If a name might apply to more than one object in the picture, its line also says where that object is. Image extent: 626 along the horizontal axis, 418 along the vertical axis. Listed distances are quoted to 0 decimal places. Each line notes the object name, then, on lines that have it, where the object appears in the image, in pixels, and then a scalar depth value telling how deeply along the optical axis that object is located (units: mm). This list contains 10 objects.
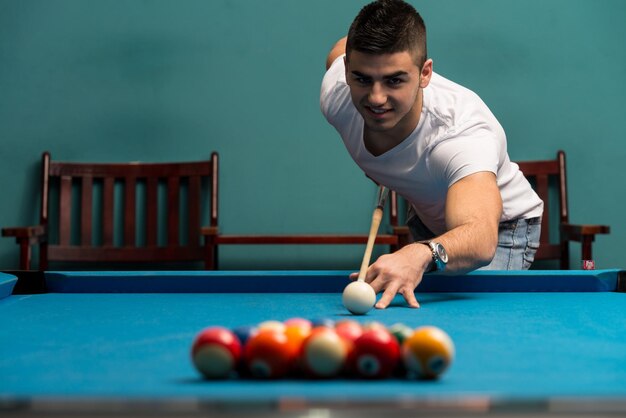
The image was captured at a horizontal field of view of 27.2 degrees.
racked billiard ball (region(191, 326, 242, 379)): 1861
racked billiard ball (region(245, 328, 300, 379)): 1858
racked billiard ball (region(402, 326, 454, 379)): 1841
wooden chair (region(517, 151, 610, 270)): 4744
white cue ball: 2372
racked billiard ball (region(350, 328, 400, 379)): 1854
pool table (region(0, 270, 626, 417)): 1739
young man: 2665
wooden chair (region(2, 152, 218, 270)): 4834
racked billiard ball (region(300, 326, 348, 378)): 1852
